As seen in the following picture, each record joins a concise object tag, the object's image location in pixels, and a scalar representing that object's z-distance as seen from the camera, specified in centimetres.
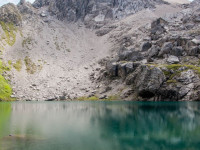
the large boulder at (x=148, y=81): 10281
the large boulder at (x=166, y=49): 13050
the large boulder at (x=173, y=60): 12065
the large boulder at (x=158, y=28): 15550
